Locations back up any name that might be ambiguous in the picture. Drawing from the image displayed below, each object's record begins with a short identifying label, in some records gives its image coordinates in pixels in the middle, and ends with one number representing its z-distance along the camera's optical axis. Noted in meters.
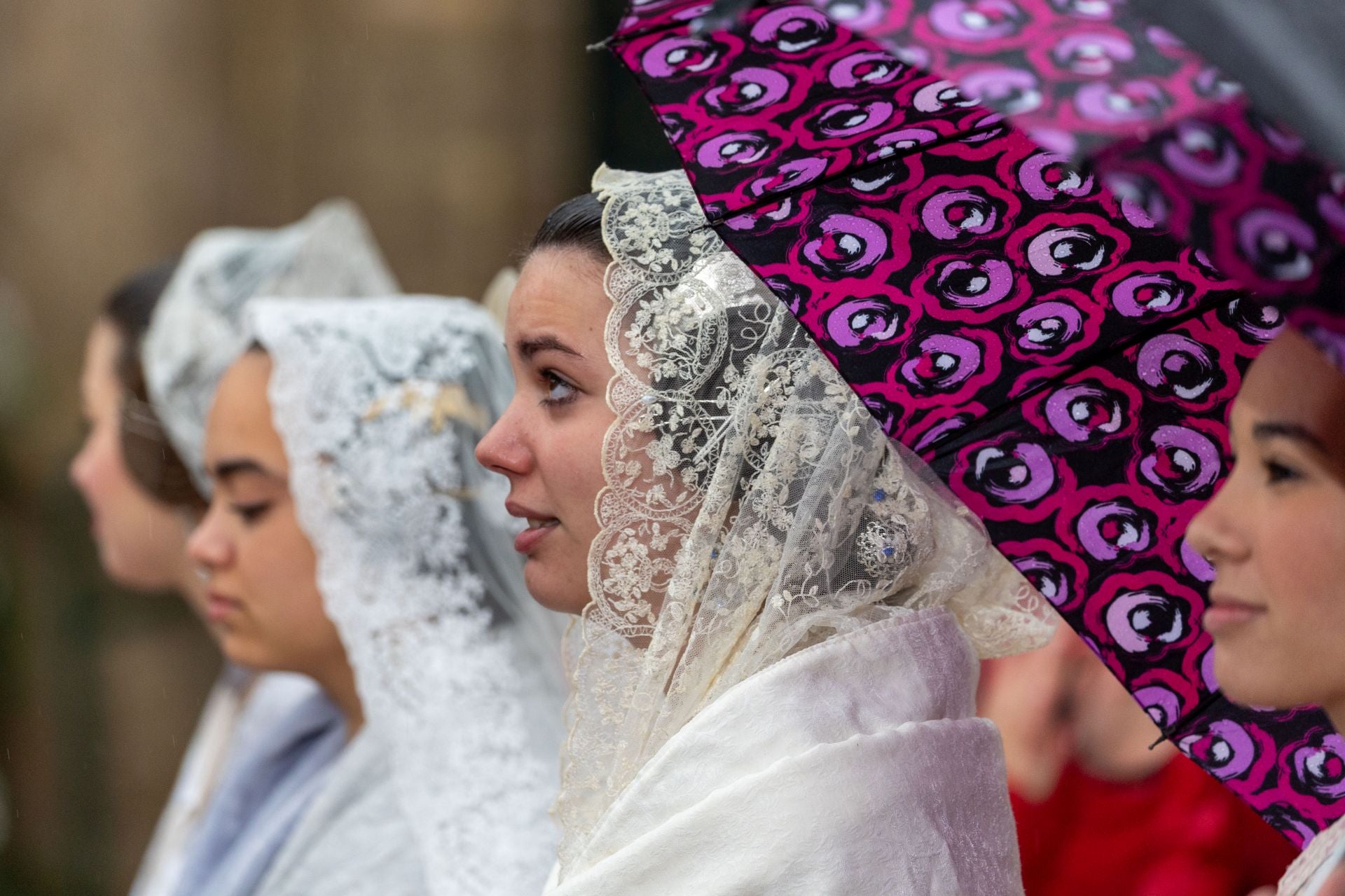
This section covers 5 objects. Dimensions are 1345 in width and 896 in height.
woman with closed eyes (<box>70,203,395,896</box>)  3.89
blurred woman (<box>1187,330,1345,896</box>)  3.07
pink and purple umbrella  3.19
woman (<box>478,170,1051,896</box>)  3.19
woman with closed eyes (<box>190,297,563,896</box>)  3.57
